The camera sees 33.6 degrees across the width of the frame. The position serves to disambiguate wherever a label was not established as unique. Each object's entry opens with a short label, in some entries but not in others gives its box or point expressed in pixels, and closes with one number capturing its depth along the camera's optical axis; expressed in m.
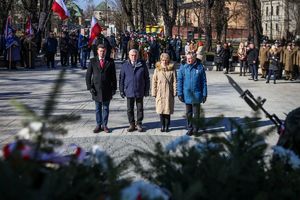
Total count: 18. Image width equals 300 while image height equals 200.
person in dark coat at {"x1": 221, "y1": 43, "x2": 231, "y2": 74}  26.00
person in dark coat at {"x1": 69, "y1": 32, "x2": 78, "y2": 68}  25.23
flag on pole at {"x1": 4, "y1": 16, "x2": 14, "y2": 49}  23.28
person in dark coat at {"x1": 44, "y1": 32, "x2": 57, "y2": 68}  24.66
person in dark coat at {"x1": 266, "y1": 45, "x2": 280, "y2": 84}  21.72
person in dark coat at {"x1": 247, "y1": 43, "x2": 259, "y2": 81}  22.62
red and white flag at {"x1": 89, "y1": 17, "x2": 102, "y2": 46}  21.50
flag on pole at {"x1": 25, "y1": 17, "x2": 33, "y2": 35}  26.04
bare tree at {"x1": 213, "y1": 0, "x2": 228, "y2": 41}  46.94
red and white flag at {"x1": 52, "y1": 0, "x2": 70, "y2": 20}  22.99
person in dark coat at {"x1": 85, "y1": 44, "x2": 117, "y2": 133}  10.09
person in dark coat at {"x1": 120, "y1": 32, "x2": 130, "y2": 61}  30.39
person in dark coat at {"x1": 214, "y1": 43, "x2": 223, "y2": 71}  26.66
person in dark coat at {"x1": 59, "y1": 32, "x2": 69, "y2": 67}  25.00
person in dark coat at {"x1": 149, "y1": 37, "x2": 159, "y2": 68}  27.62
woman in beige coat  10.34
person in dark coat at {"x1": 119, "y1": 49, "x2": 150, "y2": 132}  10.34
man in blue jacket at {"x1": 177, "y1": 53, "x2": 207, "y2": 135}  10.07
